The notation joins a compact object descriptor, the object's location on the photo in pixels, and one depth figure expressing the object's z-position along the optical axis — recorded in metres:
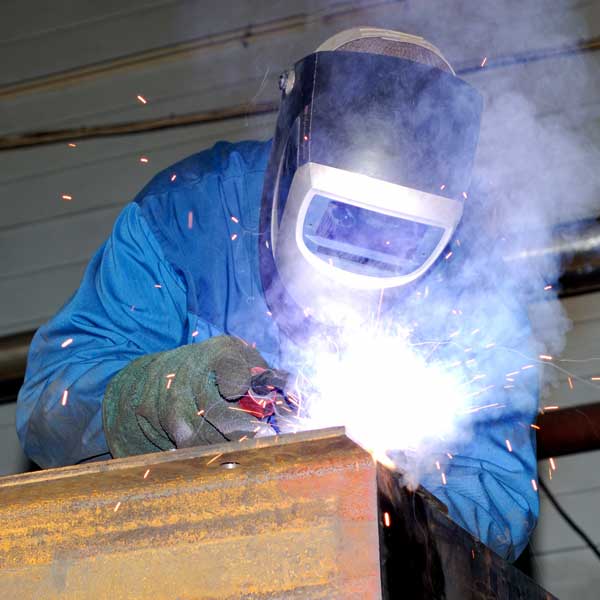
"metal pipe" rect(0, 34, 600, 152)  3.27
